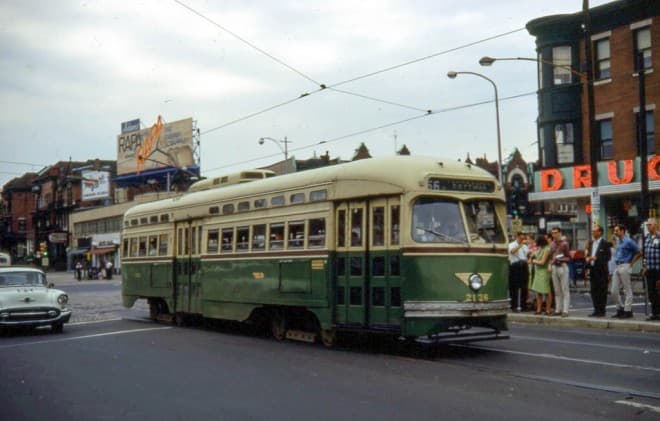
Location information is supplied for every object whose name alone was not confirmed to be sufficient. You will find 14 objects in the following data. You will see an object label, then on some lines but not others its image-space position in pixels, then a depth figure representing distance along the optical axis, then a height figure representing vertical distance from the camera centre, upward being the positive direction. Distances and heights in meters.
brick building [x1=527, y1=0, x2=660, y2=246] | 31.47 +6.74
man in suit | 16.88 +0.14
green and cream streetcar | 11.78 +0.40
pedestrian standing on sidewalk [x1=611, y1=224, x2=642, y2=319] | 16.19 +0.21
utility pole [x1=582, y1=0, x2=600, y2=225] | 21.09 +3.85
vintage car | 16.73 -0.50
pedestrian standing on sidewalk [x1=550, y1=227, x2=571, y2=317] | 17.16 +0.16
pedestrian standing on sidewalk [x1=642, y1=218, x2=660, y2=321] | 15.56 +0.18
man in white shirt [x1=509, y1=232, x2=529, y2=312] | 19.05 +0.18
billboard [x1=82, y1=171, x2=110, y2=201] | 93.62 +10.30
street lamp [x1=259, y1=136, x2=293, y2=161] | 50.94 +8.79
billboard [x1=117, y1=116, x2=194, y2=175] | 73.06 +12.04
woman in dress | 17.86 +0.08
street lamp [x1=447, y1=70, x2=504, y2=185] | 34.75 +6.74
